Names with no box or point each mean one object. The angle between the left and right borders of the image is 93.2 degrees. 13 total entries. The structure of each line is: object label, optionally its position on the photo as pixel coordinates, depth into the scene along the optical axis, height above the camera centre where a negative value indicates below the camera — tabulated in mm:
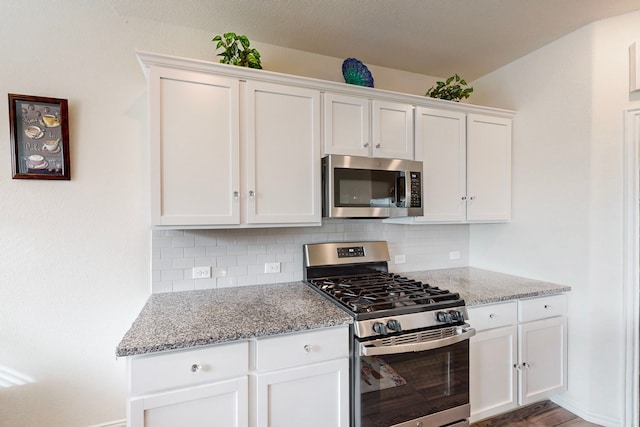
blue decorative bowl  2158 +964
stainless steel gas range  1554 -801
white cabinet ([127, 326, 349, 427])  1272 -804
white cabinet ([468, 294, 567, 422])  1946 -995
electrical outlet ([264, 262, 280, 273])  2203 -430
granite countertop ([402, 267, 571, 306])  1996 -576
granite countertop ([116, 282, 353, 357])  1302 -554
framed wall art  1728 +421
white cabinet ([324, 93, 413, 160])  2023 +563
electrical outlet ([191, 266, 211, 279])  2021 -430
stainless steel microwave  1958 +141
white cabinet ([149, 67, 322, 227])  1665 +336
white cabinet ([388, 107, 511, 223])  2305 +341
